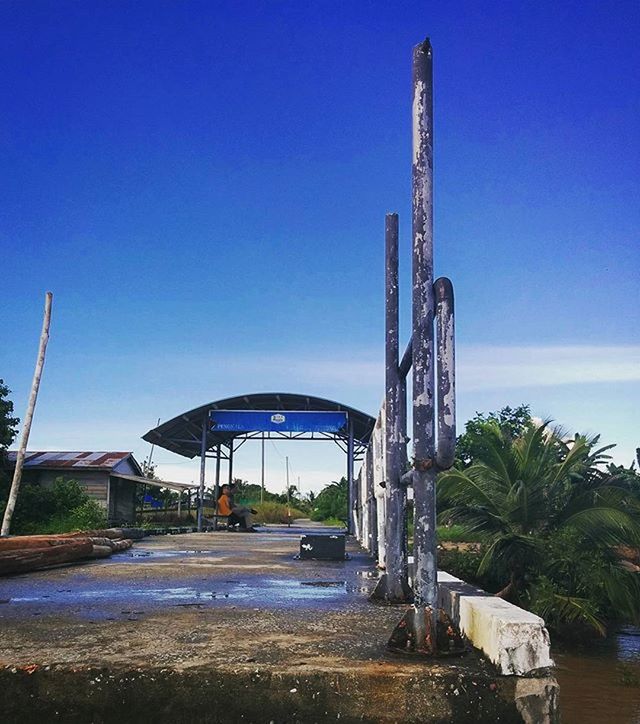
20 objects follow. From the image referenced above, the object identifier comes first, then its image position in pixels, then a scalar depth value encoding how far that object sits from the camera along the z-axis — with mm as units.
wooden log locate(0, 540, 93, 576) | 6645
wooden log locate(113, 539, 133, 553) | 9913
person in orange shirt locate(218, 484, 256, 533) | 19569
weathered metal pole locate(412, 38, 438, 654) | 3232
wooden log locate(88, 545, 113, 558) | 8671
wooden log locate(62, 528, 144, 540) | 10077
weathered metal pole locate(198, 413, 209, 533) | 20608
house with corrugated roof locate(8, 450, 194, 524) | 25734
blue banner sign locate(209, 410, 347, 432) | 20500
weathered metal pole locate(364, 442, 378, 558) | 9211
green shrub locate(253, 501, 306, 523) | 35631
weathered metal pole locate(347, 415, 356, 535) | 19172
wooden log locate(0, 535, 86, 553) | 7523
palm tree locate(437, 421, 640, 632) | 11594
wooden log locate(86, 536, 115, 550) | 9248
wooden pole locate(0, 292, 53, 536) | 21016
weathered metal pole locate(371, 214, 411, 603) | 4840
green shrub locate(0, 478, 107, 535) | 22578
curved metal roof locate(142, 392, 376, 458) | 20812
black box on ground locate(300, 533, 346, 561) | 8945
